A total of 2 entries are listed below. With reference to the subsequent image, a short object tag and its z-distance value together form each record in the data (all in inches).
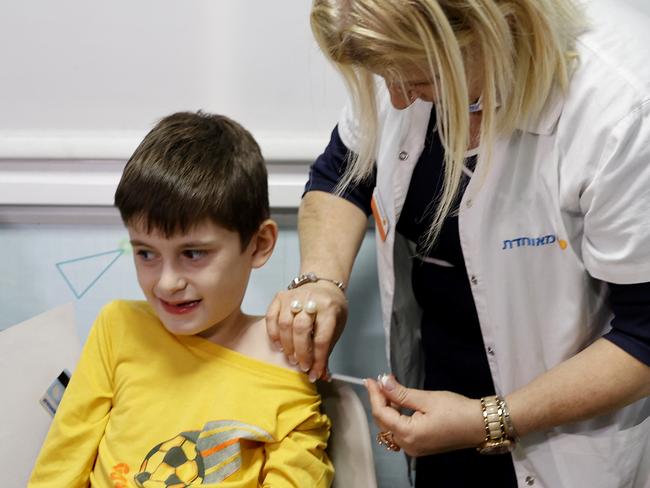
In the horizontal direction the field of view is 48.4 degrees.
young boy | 39.6
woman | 33.6
